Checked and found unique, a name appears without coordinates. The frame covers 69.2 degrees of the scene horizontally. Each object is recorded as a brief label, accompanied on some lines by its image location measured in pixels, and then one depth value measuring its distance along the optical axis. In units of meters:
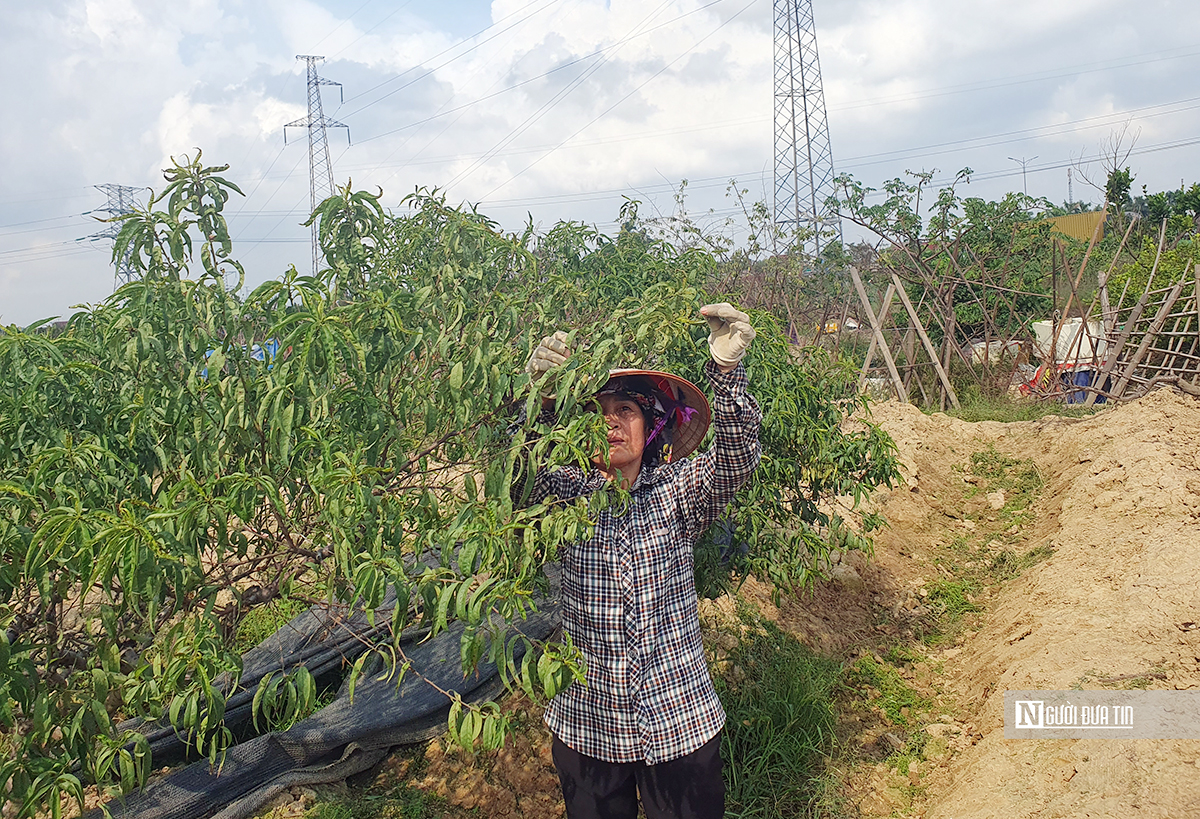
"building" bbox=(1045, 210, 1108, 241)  26.92
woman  2.10
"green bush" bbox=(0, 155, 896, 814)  1.48
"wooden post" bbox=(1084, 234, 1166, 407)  8.41
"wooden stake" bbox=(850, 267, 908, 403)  9.44
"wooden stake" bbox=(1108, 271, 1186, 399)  8.20
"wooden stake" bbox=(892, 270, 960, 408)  9.18
